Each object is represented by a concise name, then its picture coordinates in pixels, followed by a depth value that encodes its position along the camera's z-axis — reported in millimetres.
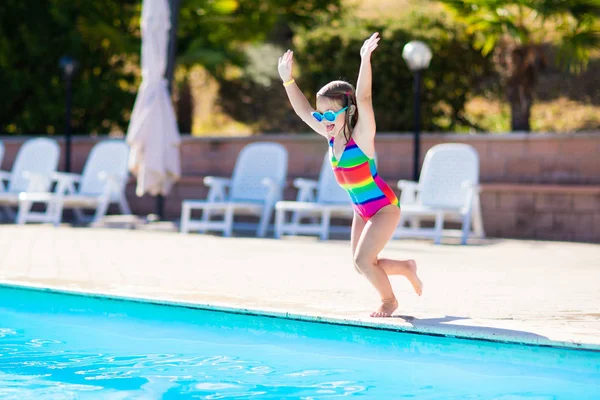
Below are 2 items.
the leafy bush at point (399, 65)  15750
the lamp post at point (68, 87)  12898
